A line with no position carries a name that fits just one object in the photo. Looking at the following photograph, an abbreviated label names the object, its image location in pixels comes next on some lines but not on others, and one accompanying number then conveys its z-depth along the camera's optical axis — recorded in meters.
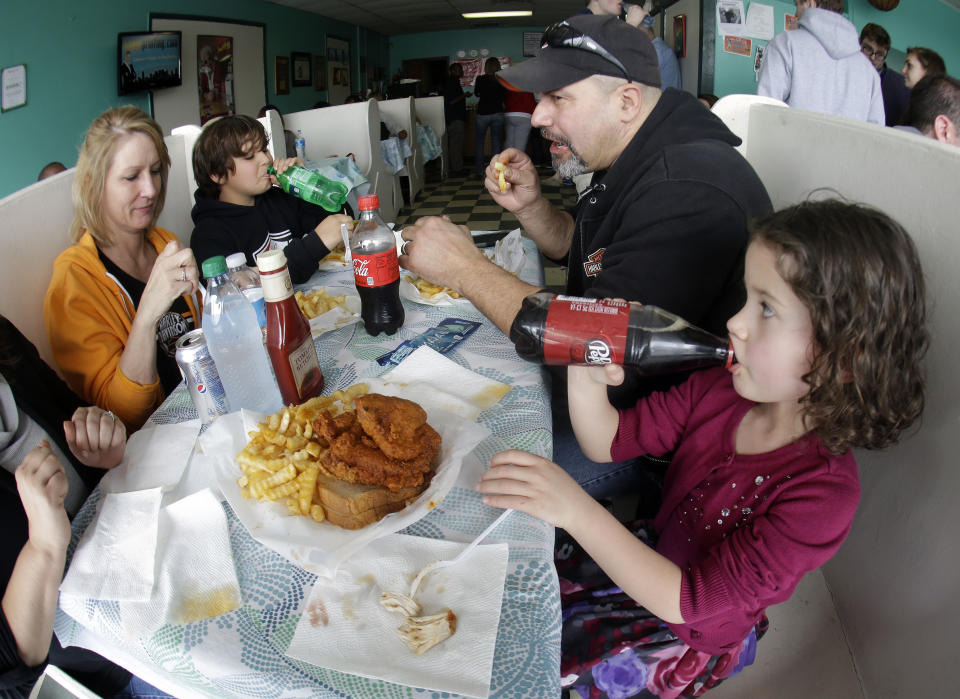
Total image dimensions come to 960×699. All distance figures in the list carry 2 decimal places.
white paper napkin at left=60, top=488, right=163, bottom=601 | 0.71
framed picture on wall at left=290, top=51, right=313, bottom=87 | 9.05
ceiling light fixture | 11.60
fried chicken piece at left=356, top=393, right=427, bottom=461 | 0.82
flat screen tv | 5.27
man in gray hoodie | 2.95
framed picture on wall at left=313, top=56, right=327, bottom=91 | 9.84
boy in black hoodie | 2.14
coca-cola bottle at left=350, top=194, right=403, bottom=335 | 1.25
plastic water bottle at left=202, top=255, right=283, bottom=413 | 1.00
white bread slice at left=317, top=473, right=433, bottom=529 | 0.78
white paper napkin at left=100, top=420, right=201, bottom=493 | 0.89
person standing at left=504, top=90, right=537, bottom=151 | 8.52
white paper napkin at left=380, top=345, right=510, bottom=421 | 1.06
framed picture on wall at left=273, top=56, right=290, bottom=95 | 8.51
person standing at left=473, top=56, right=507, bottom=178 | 8.22
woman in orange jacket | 1.29
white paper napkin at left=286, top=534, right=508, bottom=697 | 0.61
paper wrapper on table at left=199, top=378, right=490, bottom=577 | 0.74
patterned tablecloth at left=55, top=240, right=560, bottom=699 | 0.62
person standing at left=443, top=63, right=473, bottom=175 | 9.39
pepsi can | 0.99
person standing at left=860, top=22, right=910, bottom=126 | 4.29
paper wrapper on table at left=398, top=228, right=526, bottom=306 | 1.50
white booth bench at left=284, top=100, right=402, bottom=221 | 4.64
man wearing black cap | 1.08
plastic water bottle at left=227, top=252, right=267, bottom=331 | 1.17
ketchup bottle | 0.97
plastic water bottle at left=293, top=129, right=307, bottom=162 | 4.27
